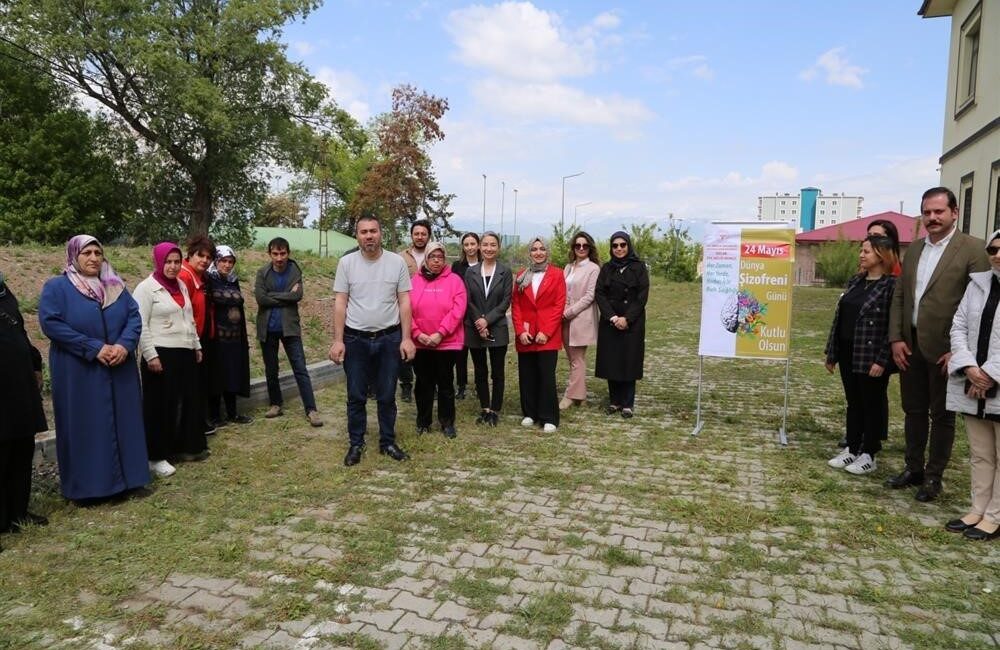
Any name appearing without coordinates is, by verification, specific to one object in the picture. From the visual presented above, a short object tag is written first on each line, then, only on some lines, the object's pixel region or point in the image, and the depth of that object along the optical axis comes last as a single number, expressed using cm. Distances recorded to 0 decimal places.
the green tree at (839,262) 3672
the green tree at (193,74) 2384
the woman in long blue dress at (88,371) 446
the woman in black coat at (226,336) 647
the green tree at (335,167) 2936
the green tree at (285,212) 6700
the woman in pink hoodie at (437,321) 608
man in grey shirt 552
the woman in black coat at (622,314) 728
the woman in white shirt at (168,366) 530
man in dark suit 470
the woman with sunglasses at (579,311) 746
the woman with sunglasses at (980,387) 416
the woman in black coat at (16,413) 403
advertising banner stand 650
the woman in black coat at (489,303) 668
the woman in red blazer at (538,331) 672
